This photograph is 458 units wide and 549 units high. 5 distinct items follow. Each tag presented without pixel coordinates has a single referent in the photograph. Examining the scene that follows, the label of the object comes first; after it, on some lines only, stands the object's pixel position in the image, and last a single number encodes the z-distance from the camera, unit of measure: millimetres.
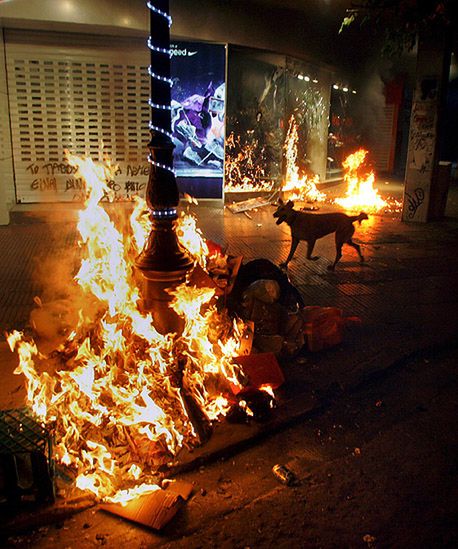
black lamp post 4078
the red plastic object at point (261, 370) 4641
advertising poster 12523
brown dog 8375
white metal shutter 11703
